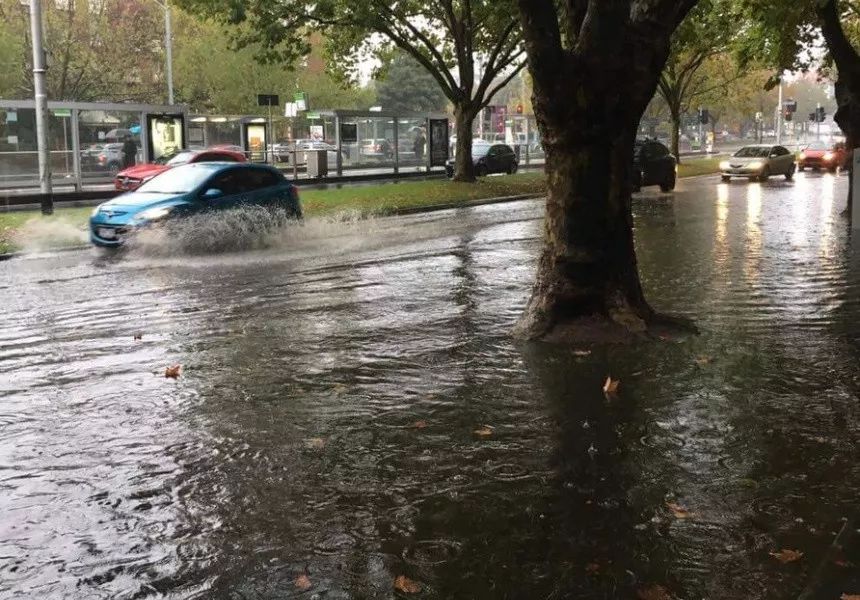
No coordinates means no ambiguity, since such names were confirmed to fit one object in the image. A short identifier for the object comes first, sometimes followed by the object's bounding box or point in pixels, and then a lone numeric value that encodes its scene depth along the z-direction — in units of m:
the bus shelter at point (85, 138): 27.20
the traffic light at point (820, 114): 55.71
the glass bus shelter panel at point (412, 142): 38.19
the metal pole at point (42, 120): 19.97
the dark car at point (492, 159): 37.75
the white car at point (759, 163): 37.25
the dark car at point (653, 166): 30.70
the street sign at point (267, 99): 29.91
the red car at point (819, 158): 43.97
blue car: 15.09
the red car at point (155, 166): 24.91
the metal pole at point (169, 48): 45.12
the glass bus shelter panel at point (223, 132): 35.28
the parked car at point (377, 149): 36.97
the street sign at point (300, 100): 34.12
